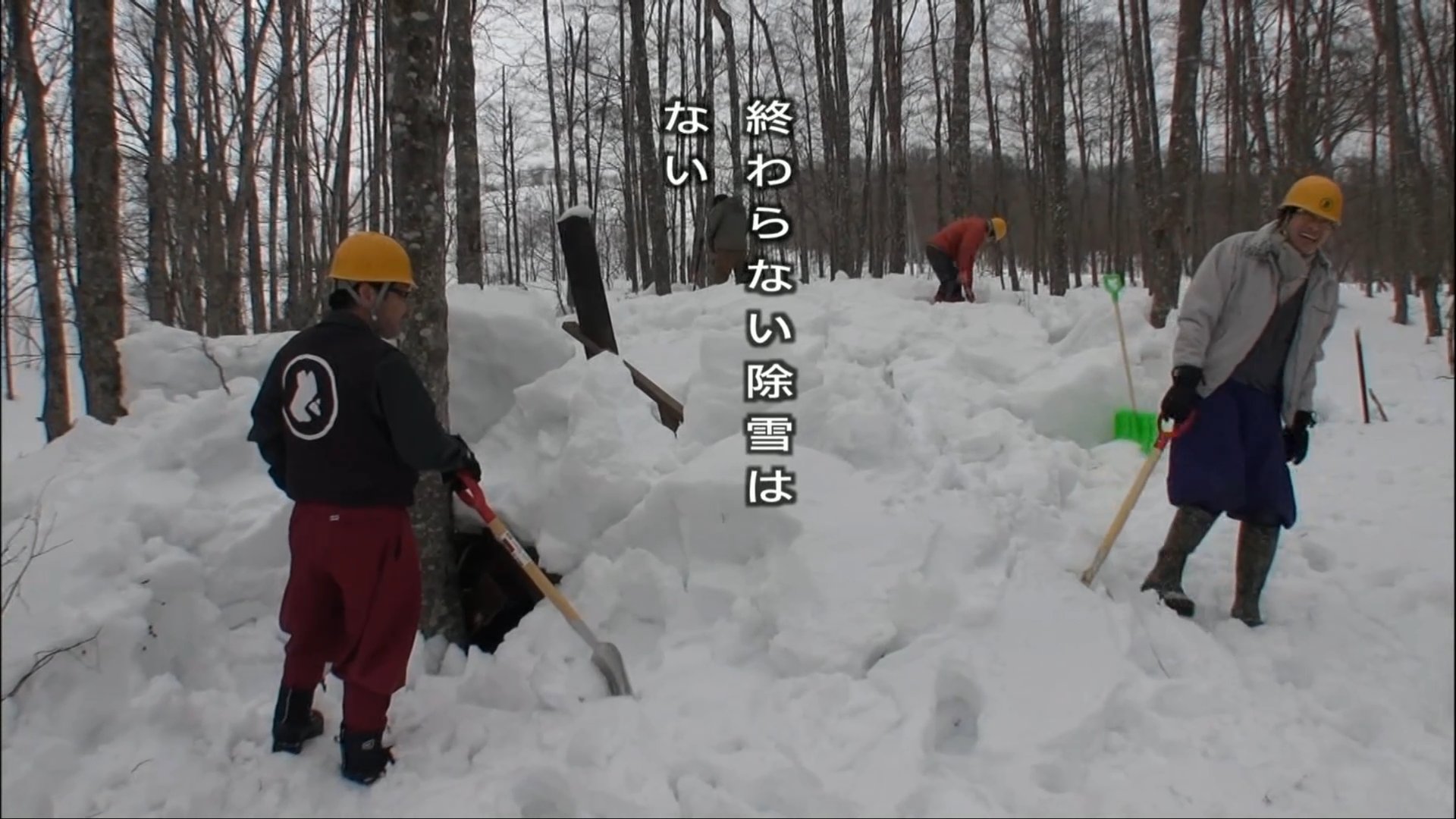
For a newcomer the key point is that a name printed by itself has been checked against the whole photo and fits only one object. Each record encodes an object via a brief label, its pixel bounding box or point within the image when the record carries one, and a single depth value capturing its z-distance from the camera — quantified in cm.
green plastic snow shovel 586
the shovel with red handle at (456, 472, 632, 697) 321
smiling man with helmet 352
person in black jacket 280
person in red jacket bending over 986
